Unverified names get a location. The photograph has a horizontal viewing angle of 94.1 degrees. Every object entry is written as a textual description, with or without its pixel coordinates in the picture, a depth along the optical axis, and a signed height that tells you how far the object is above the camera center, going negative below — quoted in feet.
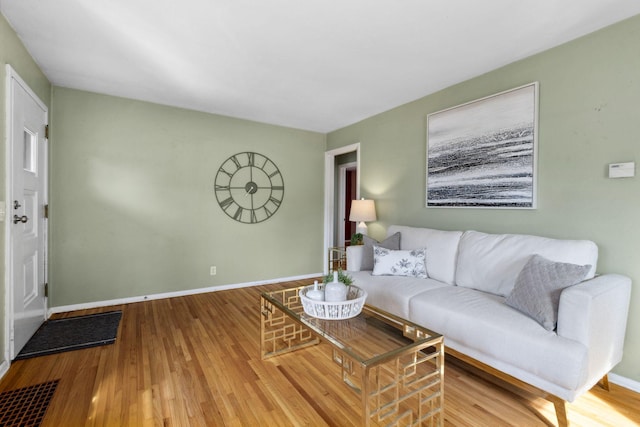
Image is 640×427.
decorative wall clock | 12.89 +1.01
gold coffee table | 4.17 -2.11
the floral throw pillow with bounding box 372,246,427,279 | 8.73 -1.54
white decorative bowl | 5.57 -1.85
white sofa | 4.83 -1.98
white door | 6.70 -0.10
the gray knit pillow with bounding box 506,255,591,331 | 5.36 -1.40
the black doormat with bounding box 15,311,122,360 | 7.48 -3.53
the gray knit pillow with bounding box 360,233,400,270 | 9.67 -1.13
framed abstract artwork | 7.73 +1.76
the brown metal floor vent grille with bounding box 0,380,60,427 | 4.96 -3.57
